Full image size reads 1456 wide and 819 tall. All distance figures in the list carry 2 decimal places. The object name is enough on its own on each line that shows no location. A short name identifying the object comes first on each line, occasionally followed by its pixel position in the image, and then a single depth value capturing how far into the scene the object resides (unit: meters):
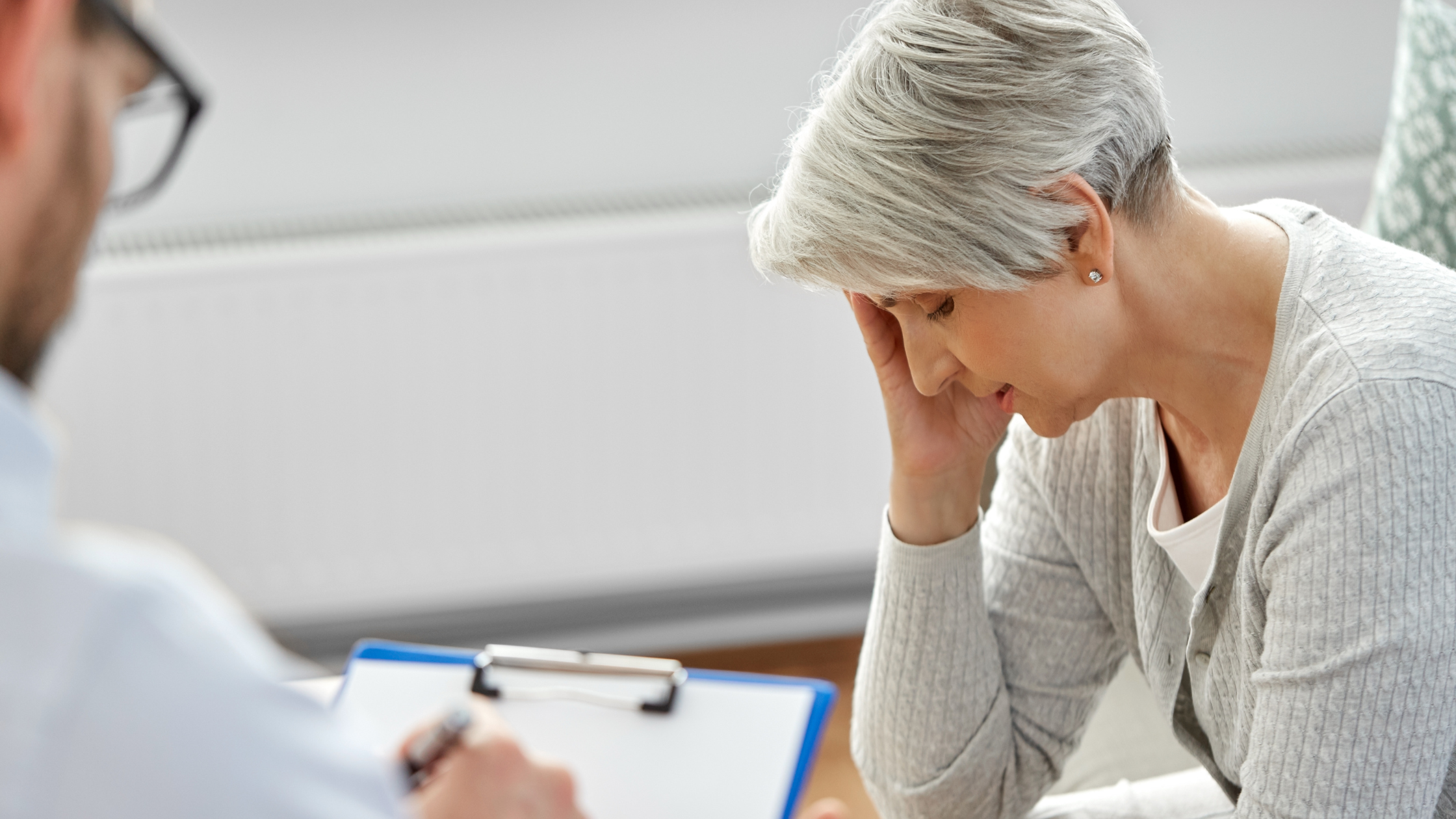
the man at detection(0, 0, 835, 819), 1.56
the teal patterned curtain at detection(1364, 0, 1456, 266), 2.15
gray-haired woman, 1.87
